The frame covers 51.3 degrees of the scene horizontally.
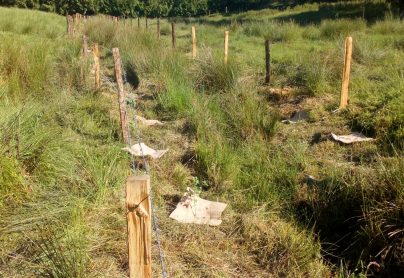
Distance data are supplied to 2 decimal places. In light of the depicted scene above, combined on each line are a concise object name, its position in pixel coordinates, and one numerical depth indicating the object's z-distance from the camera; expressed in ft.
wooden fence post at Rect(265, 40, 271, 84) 24.59
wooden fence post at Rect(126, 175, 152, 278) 5.15
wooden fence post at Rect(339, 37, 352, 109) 18.94
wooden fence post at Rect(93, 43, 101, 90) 21.20
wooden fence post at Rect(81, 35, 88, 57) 25.04
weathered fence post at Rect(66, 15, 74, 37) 41.88
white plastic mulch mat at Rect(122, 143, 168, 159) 15.06
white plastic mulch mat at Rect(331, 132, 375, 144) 16.38
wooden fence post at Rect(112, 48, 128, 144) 15.53
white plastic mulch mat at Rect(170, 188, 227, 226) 11.97
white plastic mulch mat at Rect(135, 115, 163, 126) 19.44
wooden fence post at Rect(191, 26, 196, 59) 32.32
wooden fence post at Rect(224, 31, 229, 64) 26.42
